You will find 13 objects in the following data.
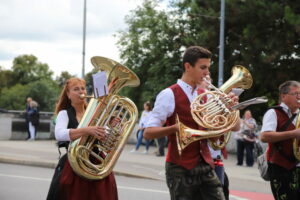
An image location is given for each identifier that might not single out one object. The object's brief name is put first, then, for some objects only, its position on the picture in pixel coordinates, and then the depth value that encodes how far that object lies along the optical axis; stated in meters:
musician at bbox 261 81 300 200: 5.12
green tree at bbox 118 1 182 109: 26.36
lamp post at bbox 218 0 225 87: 17.17
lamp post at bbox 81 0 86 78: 26.31
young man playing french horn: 4.10
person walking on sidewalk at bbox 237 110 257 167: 13.90
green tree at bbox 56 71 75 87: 90.38
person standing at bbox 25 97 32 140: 18.69
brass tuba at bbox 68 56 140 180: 4.54
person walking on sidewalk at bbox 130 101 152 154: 15.27
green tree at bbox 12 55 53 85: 80.88
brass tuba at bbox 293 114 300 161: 5.09
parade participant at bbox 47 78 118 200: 4.55
